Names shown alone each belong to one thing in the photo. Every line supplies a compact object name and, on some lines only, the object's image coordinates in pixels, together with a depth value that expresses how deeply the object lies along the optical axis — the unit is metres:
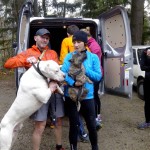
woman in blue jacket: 2.47
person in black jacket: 3.57
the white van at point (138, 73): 5.83
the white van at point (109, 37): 3.55
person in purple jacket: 3.36
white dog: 2.29
